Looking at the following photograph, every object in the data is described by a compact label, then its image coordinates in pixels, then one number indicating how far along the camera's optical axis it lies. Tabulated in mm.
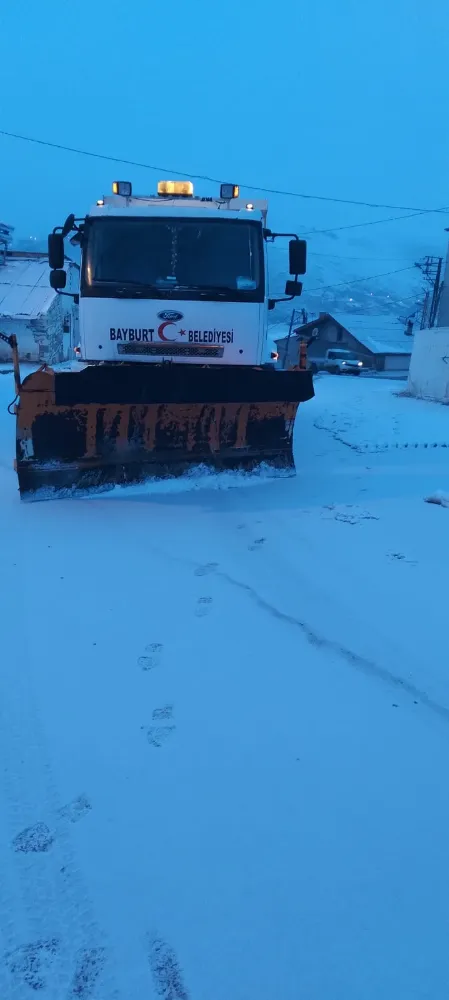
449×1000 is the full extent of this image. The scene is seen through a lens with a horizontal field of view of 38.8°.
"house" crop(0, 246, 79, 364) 23375
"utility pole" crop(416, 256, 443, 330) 40709
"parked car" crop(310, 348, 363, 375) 40409
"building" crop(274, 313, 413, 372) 54062
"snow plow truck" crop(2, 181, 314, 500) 5953
